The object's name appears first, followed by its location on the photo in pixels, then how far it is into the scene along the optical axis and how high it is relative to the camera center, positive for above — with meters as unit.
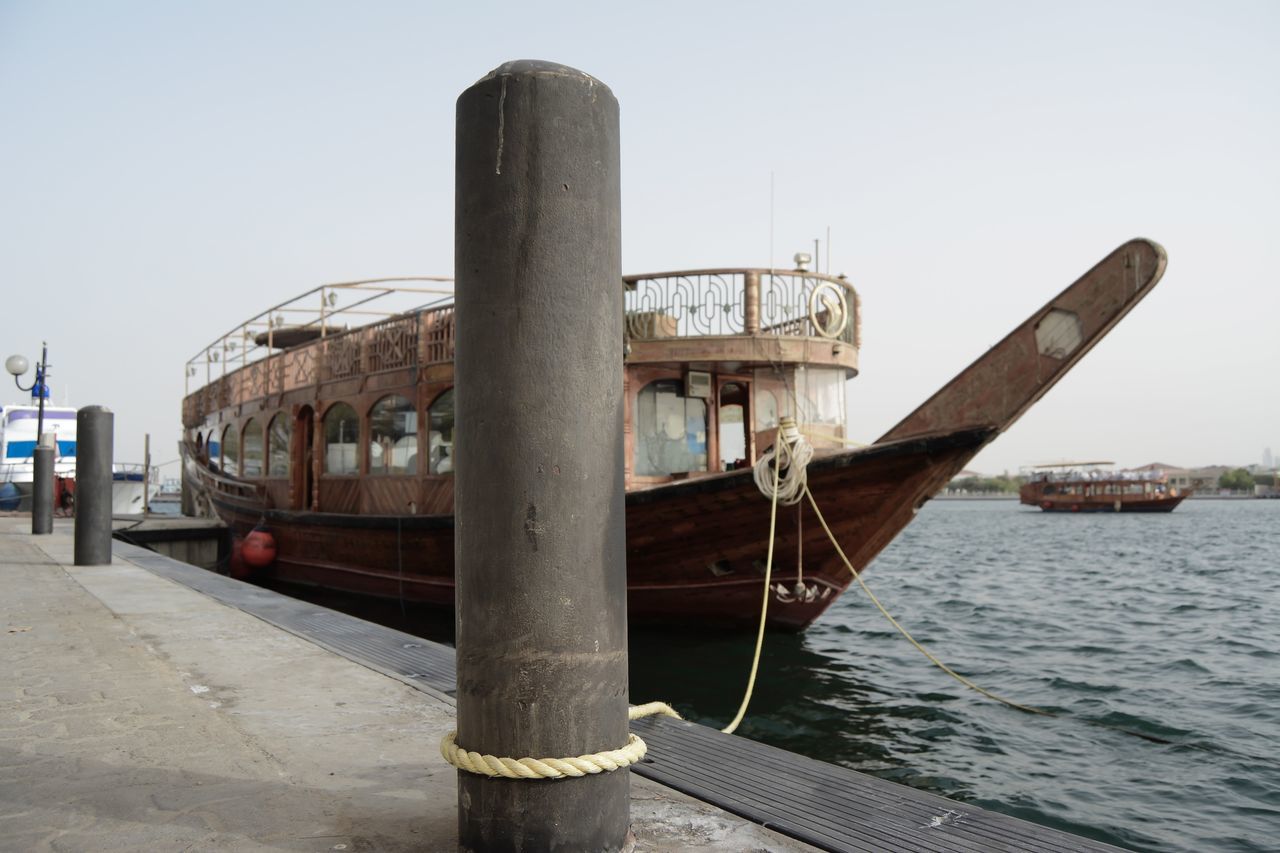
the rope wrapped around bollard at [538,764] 2.29 -0.73
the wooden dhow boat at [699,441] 8.27 +0.30
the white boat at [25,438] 33.12 +1.29
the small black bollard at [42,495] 15.41 -0.39
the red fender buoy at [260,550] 15.88 -1.35
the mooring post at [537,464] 2.31 +0.01
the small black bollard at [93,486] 10.19 -0.16
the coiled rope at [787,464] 8.38 +0.02
